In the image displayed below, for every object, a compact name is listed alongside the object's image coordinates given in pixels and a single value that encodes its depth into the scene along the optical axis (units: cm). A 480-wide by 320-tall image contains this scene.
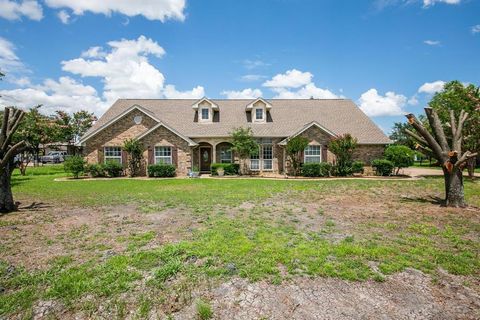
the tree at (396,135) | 6494
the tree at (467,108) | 1942
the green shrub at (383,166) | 2278
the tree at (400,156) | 2267
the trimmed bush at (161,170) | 2286
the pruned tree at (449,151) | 1059
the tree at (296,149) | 2255
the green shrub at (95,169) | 2305
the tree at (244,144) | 2323
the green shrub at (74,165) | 2223
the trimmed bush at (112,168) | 2311
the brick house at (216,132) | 2383
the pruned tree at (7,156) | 1059
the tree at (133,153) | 2319
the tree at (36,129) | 3098
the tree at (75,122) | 5109
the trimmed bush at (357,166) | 2317
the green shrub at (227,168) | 2358
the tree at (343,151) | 2253
